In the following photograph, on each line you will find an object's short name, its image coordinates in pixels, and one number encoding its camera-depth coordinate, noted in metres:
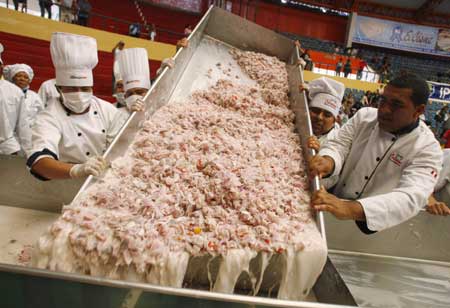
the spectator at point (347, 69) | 11.95
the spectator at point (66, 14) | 8.00
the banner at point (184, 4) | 13.80
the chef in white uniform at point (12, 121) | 2.84
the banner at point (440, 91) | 11.30
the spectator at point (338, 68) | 12.26
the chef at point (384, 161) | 1.27
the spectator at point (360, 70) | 12.20
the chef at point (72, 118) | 1.44
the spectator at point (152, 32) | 10.11
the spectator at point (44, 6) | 7.83
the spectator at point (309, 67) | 10.17
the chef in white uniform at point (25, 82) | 3.33
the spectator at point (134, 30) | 9.72
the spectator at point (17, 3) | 7.97
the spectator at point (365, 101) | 9.33
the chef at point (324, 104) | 2.32
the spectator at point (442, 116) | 11.07
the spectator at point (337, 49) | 14.60
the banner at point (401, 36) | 14.94
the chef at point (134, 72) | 2.45
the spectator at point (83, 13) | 8.44
